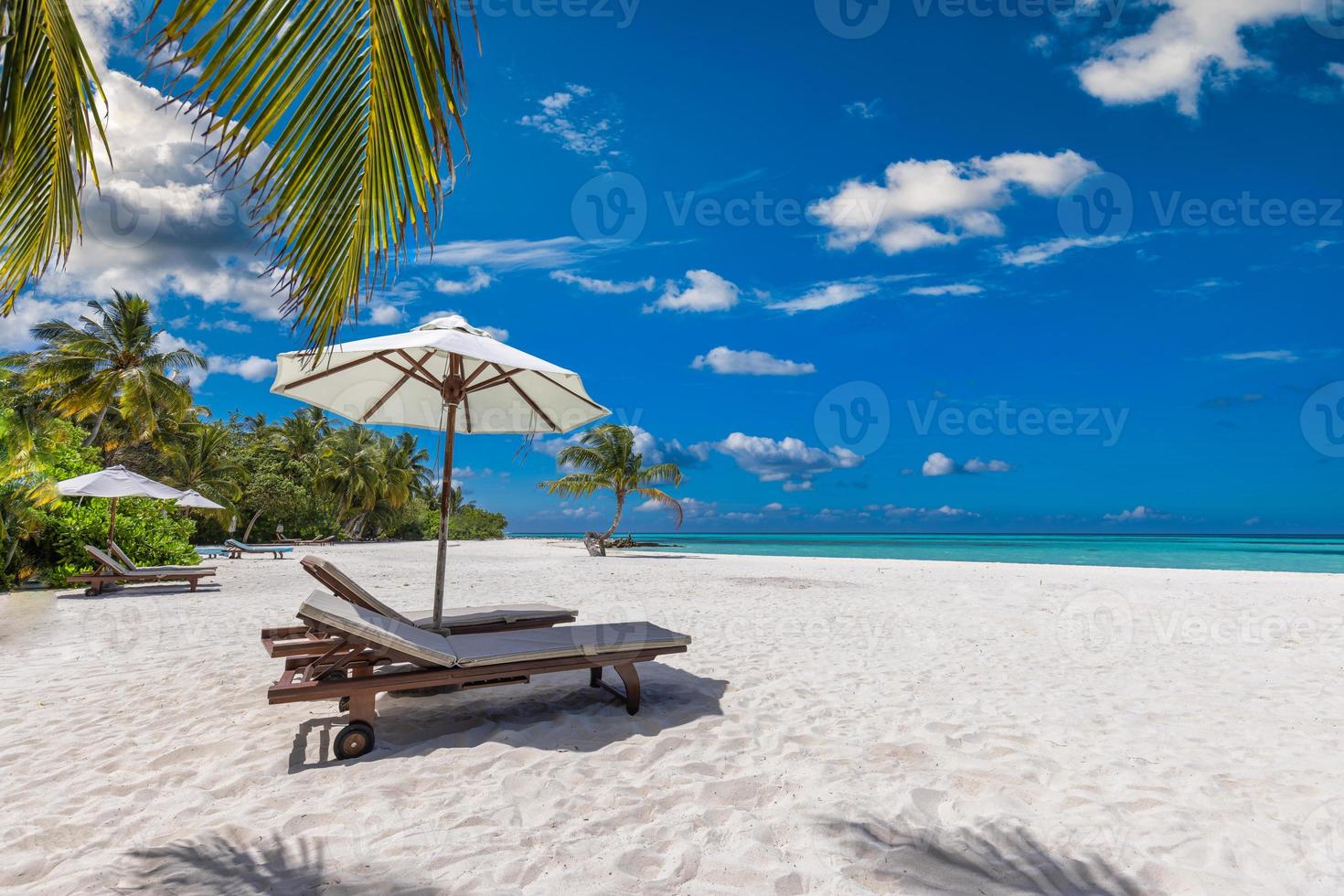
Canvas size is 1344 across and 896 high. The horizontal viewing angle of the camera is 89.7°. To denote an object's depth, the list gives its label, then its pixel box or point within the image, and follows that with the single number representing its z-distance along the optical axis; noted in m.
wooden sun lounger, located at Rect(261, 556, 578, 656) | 4.20
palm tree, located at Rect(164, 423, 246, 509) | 30.47
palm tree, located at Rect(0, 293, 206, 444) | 22.70
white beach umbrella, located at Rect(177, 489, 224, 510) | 15.83
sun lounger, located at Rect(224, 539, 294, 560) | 21.72
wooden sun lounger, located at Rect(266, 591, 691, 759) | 3.65
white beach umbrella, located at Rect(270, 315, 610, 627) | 4.83
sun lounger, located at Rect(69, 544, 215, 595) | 11.11
